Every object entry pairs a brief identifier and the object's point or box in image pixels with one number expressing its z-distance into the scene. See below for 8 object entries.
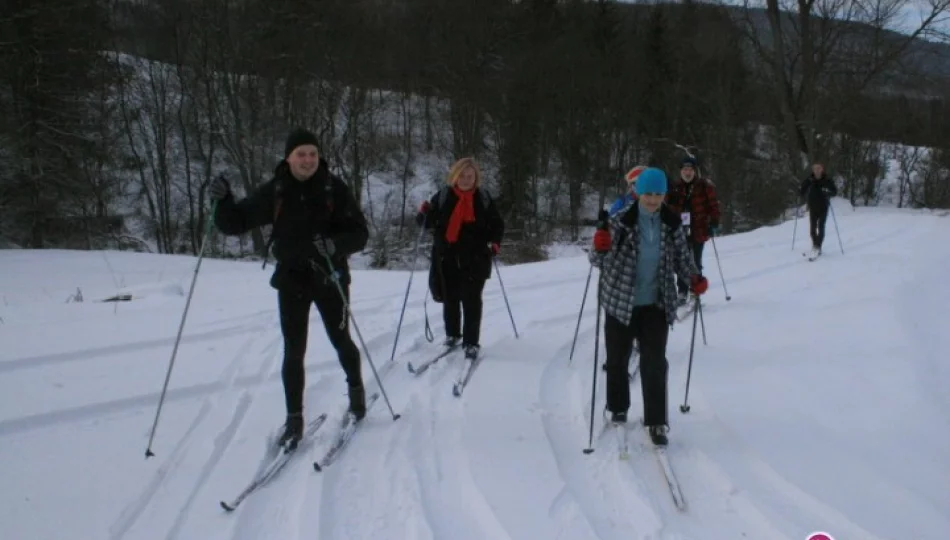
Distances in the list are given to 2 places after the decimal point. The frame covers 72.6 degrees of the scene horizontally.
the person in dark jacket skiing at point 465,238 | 5.98
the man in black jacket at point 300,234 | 4.05
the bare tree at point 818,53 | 24.38
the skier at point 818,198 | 12.24
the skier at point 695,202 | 7.71
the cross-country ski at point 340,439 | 3.99
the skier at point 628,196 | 4.84
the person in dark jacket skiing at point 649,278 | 4.20
